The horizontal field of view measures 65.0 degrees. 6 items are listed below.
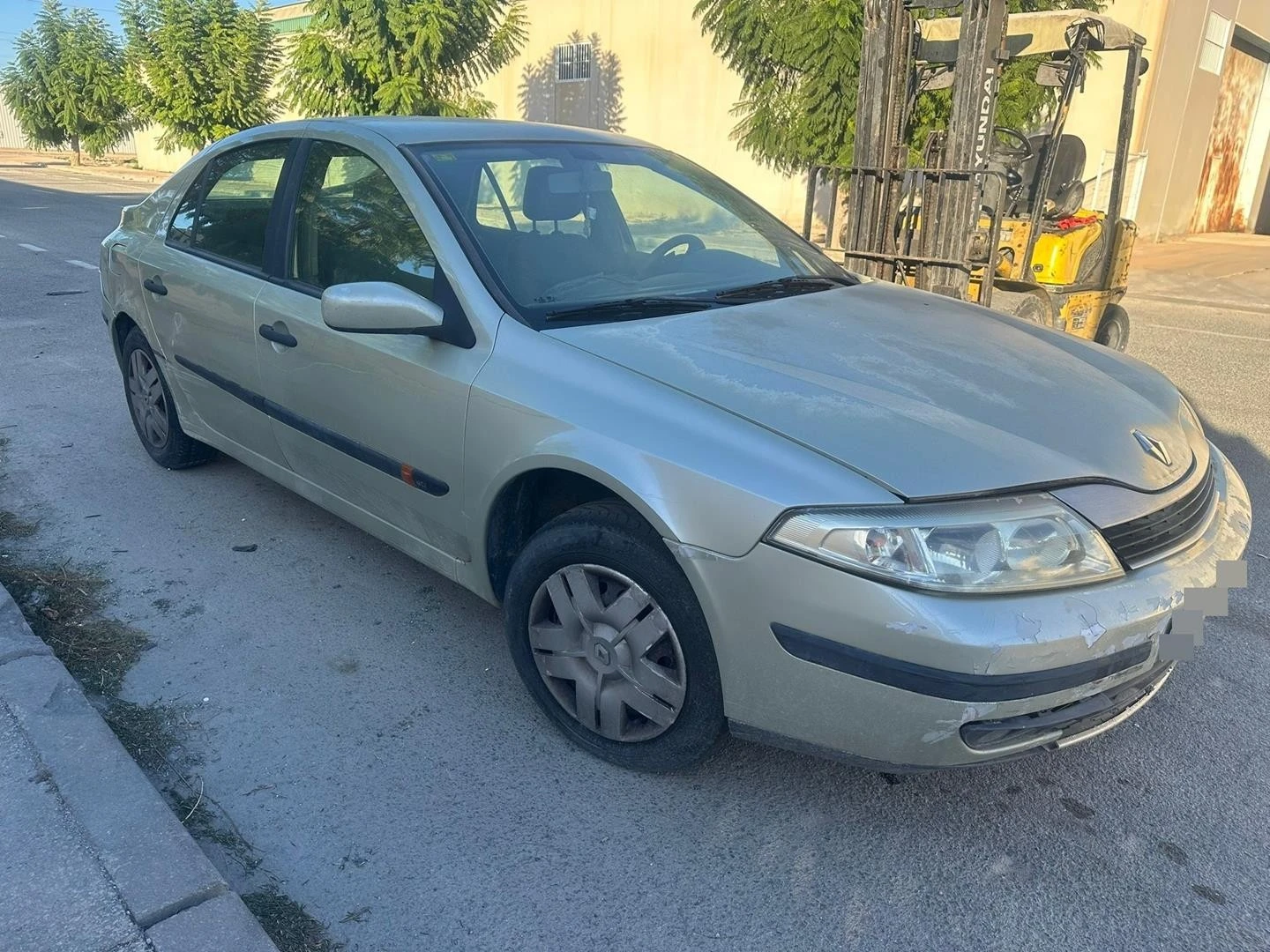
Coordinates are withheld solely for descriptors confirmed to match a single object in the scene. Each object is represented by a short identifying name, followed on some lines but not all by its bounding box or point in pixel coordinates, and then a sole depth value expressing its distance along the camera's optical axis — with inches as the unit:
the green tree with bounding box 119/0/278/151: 922.1
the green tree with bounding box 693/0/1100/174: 517.7
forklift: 259.3
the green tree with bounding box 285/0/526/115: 625.0
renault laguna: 83.8
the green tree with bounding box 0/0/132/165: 1307.8
